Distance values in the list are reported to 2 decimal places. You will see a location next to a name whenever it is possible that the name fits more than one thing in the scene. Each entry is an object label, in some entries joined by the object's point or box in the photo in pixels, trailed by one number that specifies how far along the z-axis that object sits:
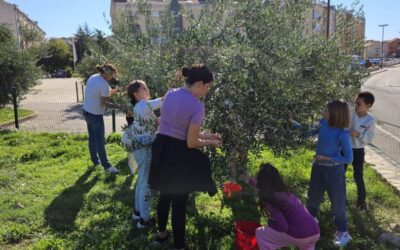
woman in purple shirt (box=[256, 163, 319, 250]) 3.15
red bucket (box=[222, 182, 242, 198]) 4.84
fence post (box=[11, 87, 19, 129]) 11.19
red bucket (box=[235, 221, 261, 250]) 3.59
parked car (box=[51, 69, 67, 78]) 54.33
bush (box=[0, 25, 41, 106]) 10.98
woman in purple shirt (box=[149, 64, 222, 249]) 3.31
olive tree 3.89
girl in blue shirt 3.78
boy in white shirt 4.52
